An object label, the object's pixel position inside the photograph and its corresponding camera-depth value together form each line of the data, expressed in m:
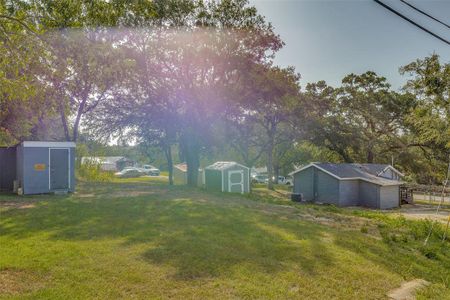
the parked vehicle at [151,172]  57.39
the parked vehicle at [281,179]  60.21
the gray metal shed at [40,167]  15.40
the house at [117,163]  64.60
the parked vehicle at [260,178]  56.56
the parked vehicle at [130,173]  50.42
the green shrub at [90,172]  29.56
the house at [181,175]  38.84
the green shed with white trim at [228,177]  29.19
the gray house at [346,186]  29.44
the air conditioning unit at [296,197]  29.30
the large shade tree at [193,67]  22.81
